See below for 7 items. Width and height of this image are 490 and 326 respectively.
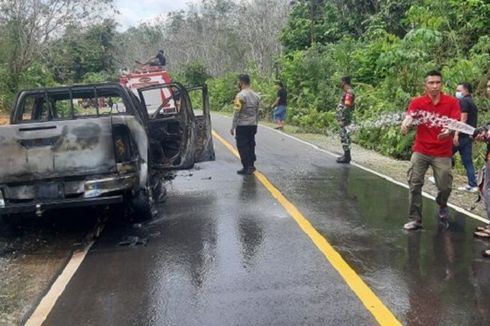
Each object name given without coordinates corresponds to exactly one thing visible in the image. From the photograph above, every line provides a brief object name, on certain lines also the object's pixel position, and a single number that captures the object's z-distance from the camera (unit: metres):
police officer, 10.76
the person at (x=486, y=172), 5.99
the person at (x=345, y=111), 12.08
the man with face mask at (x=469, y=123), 9.16
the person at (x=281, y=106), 22.80
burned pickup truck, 6.62
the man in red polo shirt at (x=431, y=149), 6.66
